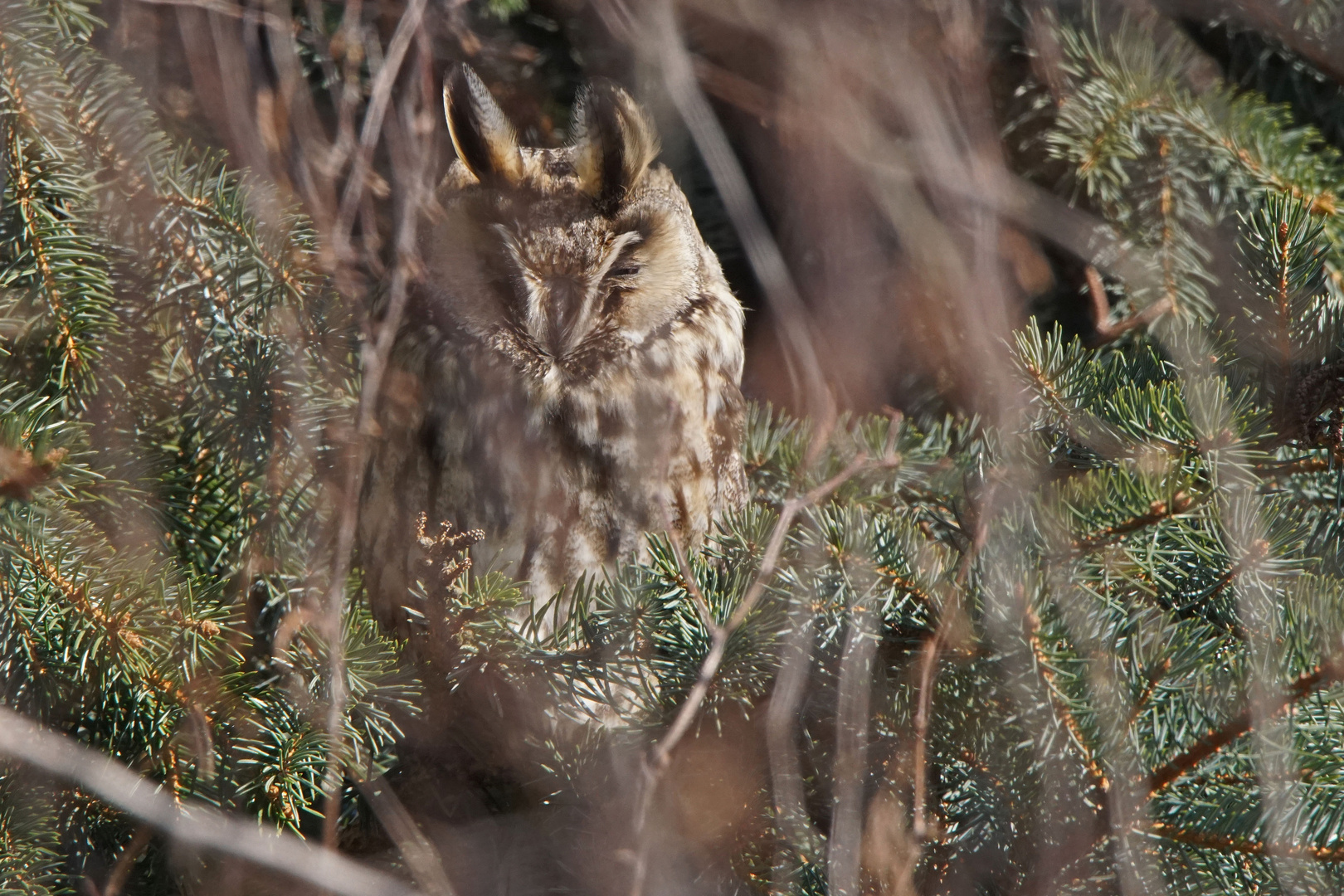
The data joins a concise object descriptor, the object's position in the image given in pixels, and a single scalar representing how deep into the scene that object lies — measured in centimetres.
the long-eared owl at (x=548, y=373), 919
